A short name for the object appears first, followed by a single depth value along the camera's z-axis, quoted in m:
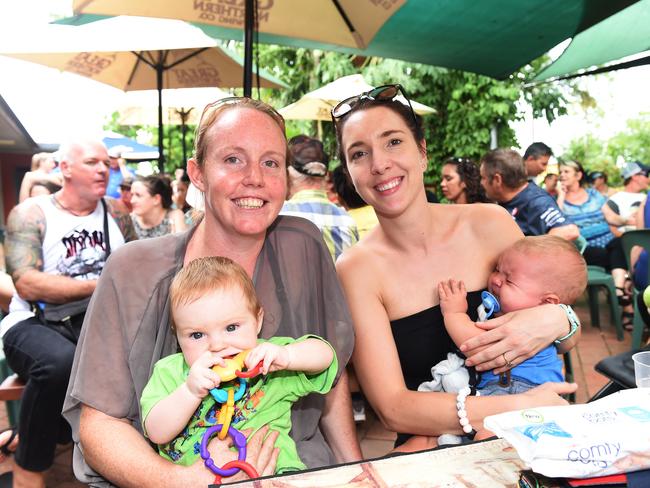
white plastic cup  1.35
